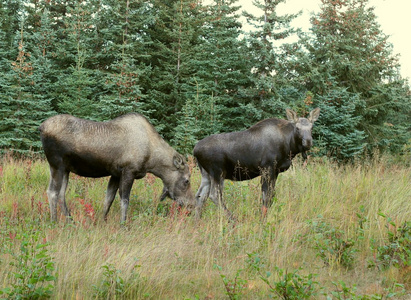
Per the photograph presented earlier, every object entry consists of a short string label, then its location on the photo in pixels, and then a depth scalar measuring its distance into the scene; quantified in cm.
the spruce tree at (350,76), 1912
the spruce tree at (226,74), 2022
